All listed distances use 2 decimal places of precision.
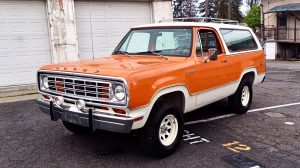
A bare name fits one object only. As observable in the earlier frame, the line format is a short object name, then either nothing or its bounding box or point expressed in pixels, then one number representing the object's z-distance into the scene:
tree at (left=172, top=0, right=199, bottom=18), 64.12
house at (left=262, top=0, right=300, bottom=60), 27.16
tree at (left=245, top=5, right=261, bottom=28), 40.97
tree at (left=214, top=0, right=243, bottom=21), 51.31
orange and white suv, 4.24
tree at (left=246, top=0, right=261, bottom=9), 62.09
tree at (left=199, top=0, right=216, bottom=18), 56.11
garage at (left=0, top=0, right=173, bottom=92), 10.95
